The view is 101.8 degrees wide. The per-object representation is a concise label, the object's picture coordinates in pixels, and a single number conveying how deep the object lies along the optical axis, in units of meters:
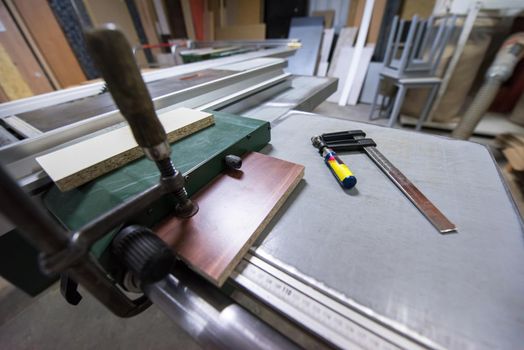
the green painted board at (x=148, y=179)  0.41
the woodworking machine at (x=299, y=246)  0.30
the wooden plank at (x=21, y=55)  1.98
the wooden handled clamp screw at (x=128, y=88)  0.24
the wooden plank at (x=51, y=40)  2.09
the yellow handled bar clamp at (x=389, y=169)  0.45
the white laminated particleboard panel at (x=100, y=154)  0.45
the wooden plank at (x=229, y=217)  0.37
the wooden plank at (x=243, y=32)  3.25
